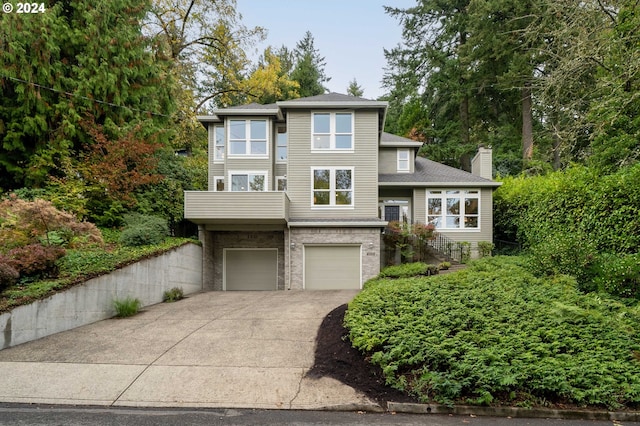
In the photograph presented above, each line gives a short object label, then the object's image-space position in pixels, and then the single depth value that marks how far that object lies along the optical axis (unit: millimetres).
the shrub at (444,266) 13547
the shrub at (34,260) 7470
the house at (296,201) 13672
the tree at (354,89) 40344
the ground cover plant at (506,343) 4621
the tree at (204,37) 20562
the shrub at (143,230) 10641
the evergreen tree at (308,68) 34844
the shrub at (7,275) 6684
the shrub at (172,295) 10742
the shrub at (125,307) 8477
